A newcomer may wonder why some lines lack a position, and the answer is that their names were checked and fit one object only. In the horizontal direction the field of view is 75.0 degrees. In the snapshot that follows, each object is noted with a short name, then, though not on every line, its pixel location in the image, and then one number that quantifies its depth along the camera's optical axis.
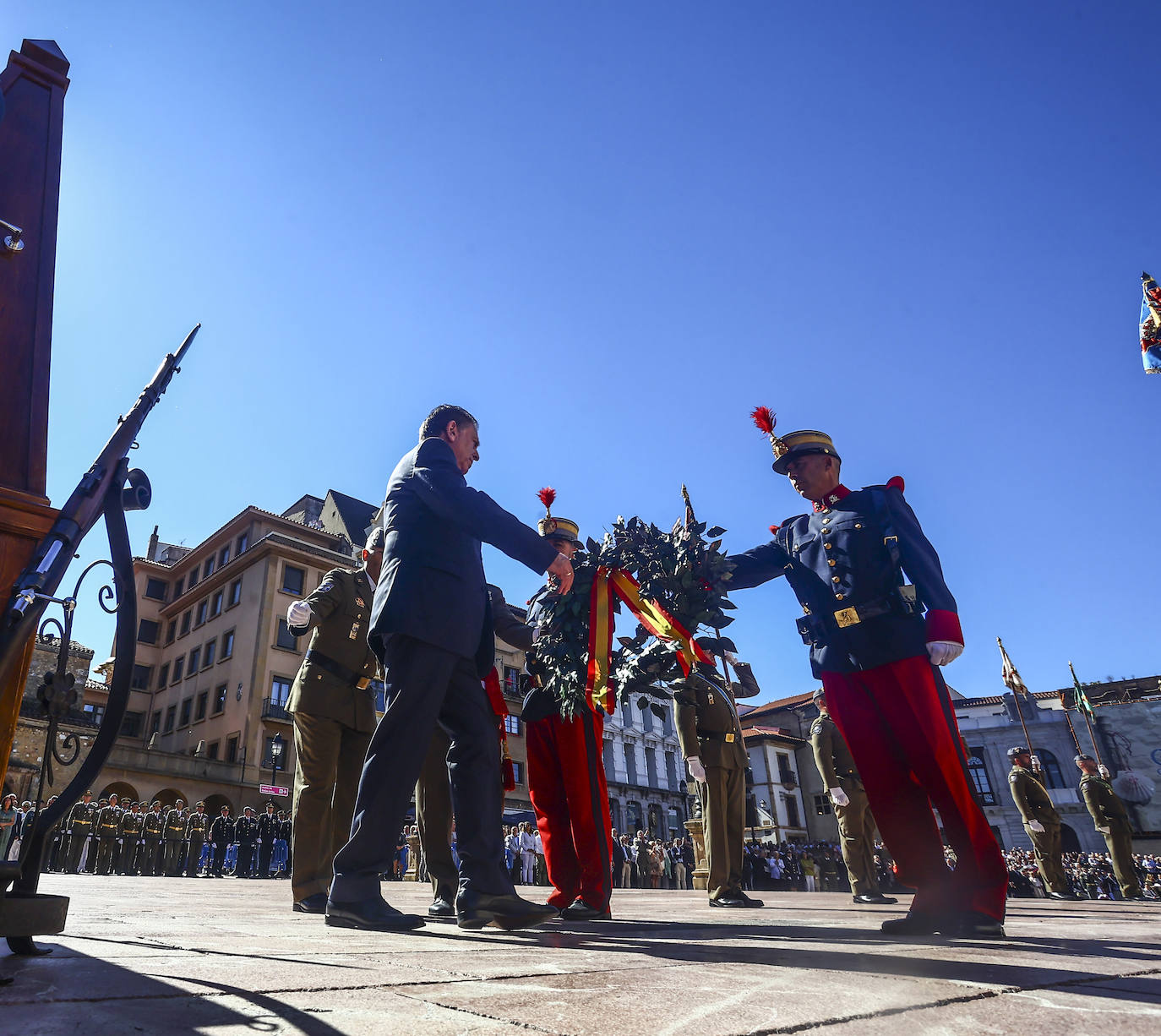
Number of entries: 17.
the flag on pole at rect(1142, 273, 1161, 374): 11.43
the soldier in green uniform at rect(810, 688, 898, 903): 8.98
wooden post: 2.05
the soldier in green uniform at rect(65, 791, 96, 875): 18.88
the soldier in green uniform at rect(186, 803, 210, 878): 19.98
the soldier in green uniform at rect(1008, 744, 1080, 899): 9.38
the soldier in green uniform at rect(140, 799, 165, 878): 19.73
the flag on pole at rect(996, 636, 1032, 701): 28.59
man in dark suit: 3.08
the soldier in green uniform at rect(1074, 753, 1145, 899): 10.38
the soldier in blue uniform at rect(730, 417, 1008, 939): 3.31
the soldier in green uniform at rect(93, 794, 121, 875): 19.55
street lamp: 22.00
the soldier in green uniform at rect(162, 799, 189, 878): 20.25
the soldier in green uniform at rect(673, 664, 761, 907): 6.08
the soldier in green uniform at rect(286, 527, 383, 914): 4.66
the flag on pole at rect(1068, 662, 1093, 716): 37.34
